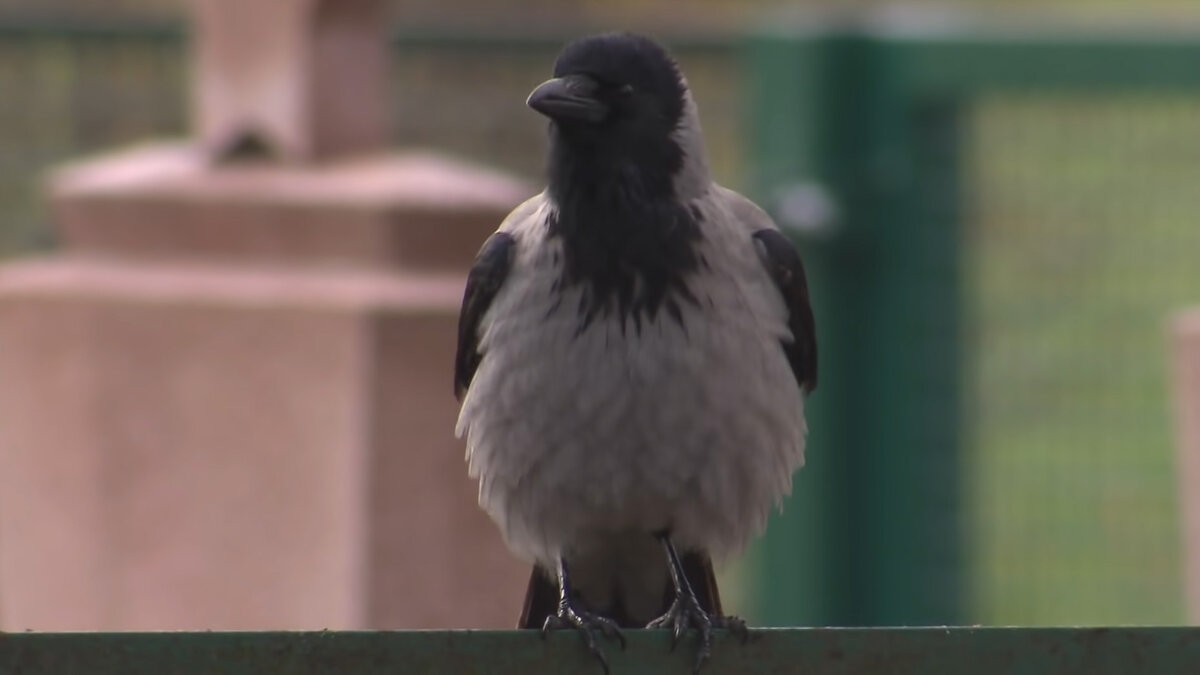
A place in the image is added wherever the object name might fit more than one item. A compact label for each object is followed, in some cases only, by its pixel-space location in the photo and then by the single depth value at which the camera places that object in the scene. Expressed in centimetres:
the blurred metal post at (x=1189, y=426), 1429
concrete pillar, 1416
